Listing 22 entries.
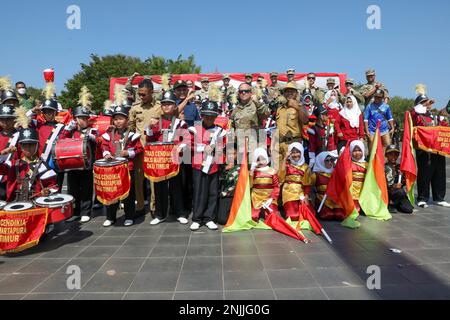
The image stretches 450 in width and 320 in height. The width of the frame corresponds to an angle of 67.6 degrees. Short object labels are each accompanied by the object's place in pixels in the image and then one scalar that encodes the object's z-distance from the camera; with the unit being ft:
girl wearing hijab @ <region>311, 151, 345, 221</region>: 18.93
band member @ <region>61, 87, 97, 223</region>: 19.70
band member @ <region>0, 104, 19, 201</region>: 16.26
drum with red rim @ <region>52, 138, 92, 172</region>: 17.37
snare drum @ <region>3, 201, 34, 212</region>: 13.96
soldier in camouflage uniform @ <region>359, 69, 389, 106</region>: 23.38
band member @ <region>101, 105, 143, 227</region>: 18.25
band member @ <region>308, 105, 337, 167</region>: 24.39
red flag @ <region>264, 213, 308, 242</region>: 15.79
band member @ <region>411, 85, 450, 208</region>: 22.07
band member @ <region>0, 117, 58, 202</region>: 16.03
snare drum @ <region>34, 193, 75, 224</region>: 14.90
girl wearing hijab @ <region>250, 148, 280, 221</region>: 18.16
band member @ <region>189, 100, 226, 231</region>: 17.70
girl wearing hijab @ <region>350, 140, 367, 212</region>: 19.93
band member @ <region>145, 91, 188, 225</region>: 18.12
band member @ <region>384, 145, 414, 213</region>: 20.62
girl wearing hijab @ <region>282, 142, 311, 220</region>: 18.35
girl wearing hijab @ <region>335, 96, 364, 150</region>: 22.47
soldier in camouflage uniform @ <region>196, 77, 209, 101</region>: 33.53
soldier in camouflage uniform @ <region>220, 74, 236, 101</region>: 32.01
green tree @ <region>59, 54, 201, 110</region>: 97.82
